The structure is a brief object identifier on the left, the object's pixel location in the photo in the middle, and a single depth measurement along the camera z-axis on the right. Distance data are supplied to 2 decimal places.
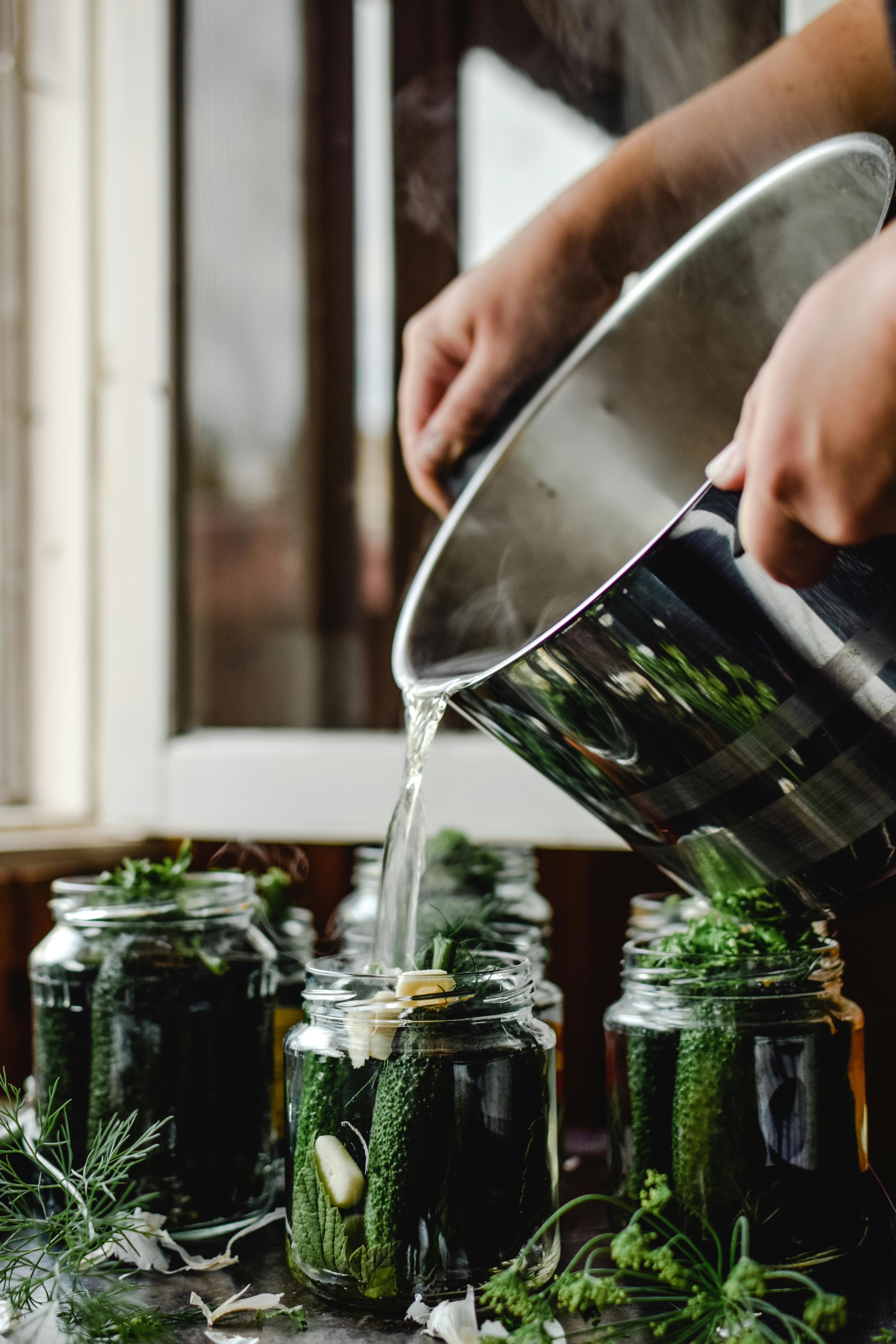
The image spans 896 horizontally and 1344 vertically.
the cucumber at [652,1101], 0.63
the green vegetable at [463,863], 0.82
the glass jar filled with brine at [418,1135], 0.56
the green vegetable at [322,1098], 0.59
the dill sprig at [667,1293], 0.52
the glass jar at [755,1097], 0.59
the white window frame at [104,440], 1.35
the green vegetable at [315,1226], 0.57
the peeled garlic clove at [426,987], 0.58
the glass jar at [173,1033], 0.67
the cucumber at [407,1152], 0.55
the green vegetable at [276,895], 0.85
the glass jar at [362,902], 0.84
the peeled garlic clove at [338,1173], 0.57
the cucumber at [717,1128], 0.59
